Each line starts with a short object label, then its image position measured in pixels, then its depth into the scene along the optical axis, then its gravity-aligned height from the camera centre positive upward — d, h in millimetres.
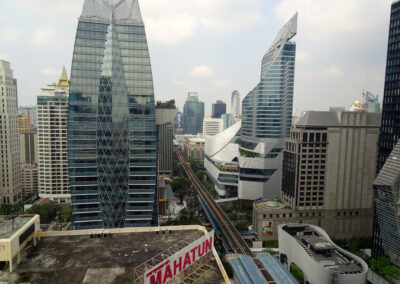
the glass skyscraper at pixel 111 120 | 72938 -516
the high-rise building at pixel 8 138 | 113562 -8976
